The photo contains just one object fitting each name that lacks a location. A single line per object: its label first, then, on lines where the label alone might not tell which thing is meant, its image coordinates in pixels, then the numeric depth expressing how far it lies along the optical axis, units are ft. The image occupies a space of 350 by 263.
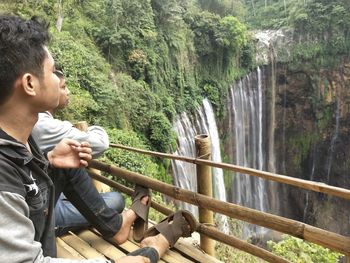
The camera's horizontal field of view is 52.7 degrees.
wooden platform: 6.83
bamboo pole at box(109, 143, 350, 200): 5.05
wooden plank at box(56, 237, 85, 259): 6.84
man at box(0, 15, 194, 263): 3.58
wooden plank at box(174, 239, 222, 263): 6.76
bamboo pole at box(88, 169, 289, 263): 6.54
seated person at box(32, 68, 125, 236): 6.10
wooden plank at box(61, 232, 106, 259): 7.00
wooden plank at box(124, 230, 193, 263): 6.73
